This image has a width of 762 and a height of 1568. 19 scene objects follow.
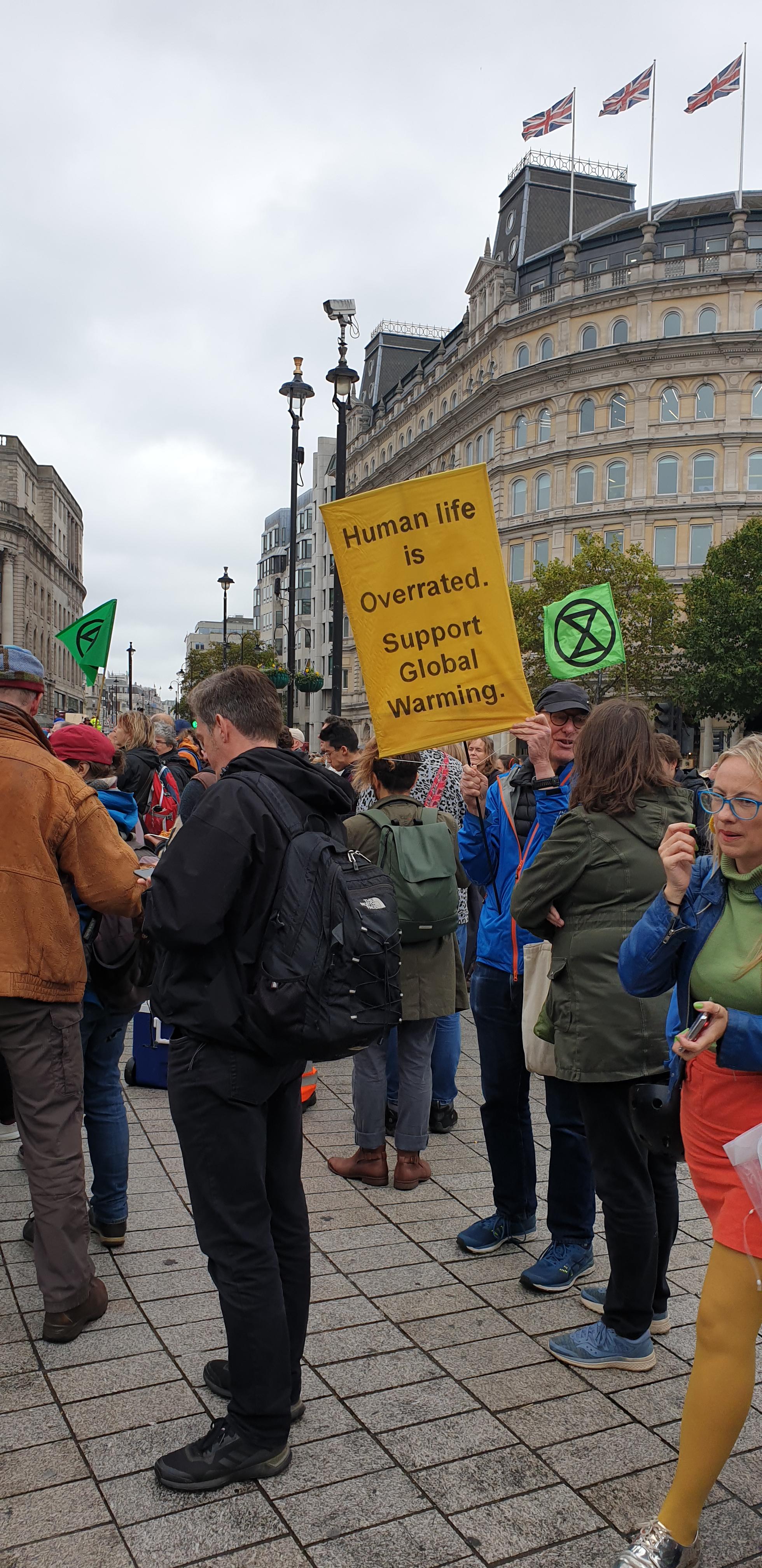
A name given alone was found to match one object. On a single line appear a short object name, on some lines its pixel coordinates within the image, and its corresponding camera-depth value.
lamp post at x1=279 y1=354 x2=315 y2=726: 19.52
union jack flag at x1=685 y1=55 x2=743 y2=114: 47.19
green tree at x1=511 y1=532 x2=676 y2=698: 44.09
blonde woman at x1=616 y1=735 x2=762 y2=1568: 2.47
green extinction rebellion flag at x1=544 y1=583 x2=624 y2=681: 7.93
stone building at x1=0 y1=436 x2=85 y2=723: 76.44
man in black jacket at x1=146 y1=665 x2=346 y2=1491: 2.79
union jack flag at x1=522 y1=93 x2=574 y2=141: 51.88
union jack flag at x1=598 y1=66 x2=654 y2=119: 49.38
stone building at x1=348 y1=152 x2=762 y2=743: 55.09
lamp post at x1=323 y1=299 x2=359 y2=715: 14.88
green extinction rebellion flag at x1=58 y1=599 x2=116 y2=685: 11.08
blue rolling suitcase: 6.38
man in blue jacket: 4.12
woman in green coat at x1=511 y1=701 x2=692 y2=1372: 3.49
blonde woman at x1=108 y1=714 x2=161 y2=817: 8.50
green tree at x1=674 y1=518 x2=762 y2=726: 45.75
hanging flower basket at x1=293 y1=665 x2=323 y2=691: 23.14
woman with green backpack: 5.08
